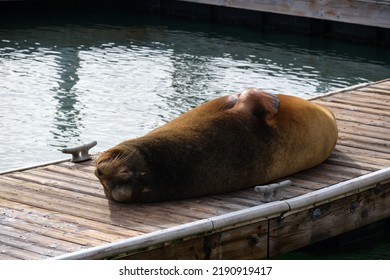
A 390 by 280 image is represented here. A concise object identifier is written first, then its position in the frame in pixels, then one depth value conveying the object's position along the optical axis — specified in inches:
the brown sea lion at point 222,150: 400.9
